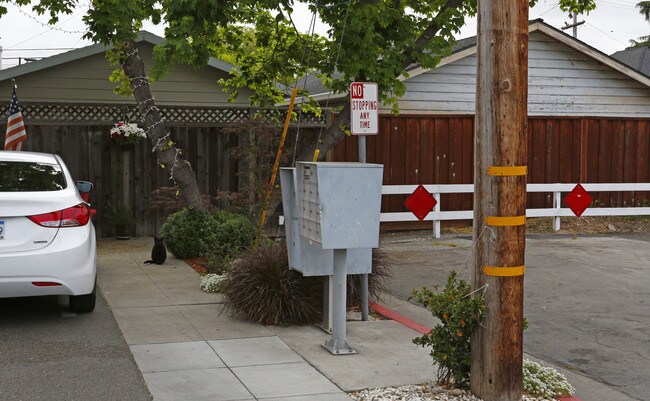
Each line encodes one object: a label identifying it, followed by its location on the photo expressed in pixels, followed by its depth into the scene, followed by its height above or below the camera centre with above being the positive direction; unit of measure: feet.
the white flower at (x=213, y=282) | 33.04 -4.93
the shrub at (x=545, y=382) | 20.16 -5.57
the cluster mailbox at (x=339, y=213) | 23.06 -1.50
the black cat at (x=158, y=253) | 39.17 -4.38
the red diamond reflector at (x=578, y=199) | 53.47 -2.62
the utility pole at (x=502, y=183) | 18.39 -0.53
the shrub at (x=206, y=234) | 40.11 -3.61
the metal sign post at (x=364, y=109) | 27.41 +1.73
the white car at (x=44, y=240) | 25.20 -2.44
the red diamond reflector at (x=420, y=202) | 46.37 -2.41
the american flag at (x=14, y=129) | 43.68 +1.79
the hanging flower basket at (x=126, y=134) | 47.19 +1.61
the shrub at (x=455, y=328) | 18.84 -3.93
